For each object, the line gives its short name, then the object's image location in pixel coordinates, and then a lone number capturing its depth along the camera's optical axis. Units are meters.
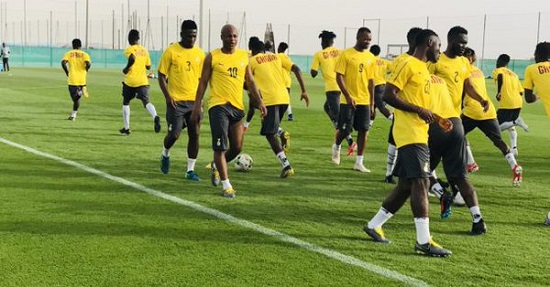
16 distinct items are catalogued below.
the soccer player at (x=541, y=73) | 7.64
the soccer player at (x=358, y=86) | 9.56
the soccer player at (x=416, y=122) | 5.43
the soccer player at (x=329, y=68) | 12.91
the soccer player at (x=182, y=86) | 8.86
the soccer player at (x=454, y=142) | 6.24
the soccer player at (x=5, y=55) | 45.63
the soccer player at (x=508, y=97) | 11.84
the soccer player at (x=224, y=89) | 7.64
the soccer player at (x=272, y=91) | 9.38
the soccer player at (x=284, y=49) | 16.88
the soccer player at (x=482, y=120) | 8.73
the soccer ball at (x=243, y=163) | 9.70
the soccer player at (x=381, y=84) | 12.91
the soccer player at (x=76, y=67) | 16.42
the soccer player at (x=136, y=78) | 13.65
